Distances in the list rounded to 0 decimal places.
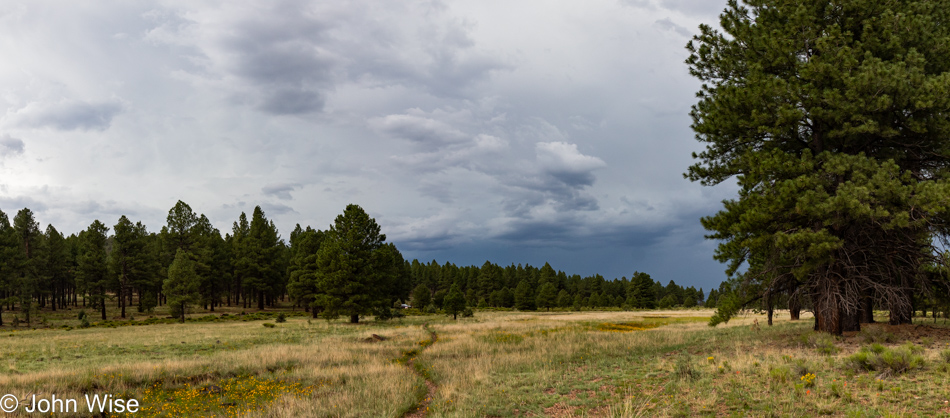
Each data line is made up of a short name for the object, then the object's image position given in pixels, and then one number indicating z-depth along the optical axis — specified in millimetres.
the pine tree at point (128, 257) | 58312
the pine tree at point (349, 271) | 40344
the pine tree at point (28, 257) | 51531
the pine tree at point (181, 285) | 50600
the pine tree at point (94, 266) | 60012
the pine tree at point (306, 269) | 56250
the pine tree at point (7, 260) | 49656
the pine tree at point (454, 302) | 49719
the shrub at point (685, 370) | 10867
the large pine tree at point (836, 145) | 13281
